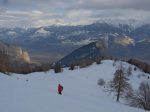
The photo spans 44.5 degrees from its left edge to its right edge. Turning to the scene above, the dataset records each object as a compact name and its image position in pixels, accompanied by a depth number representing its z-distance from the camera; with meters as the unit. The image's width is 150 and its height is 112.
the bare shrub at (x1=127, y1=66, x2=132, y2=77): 70.17
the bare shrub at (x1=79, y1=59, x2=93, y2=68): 78.05
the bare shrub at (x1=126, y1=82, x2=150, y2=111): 22.42
